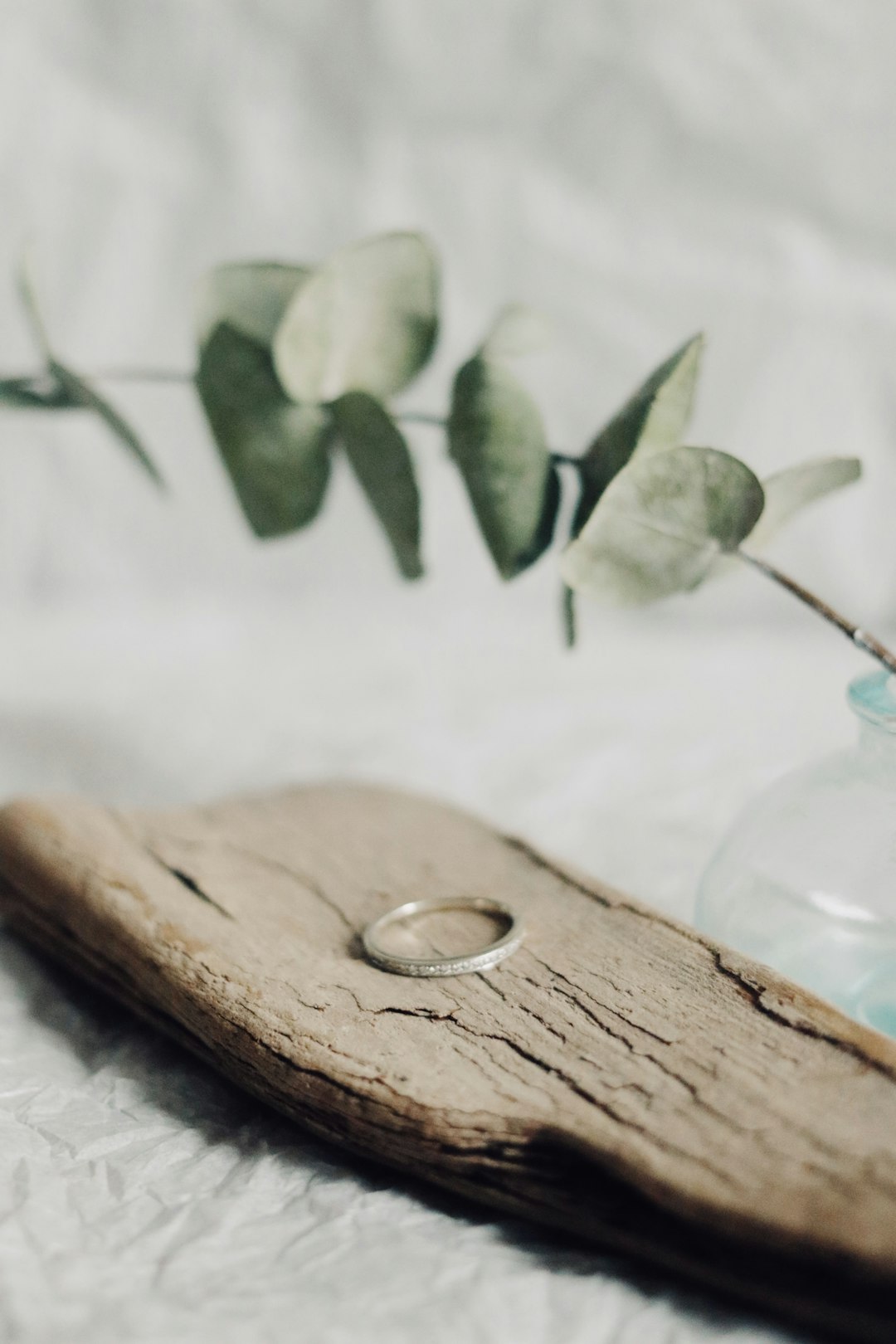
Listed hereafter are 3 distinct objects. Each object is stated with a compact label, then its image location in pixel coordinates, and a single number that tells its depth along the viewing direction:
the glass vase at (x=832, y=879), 0.31
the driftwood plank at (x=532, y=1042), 0.27
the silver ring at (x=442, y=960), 0.31
